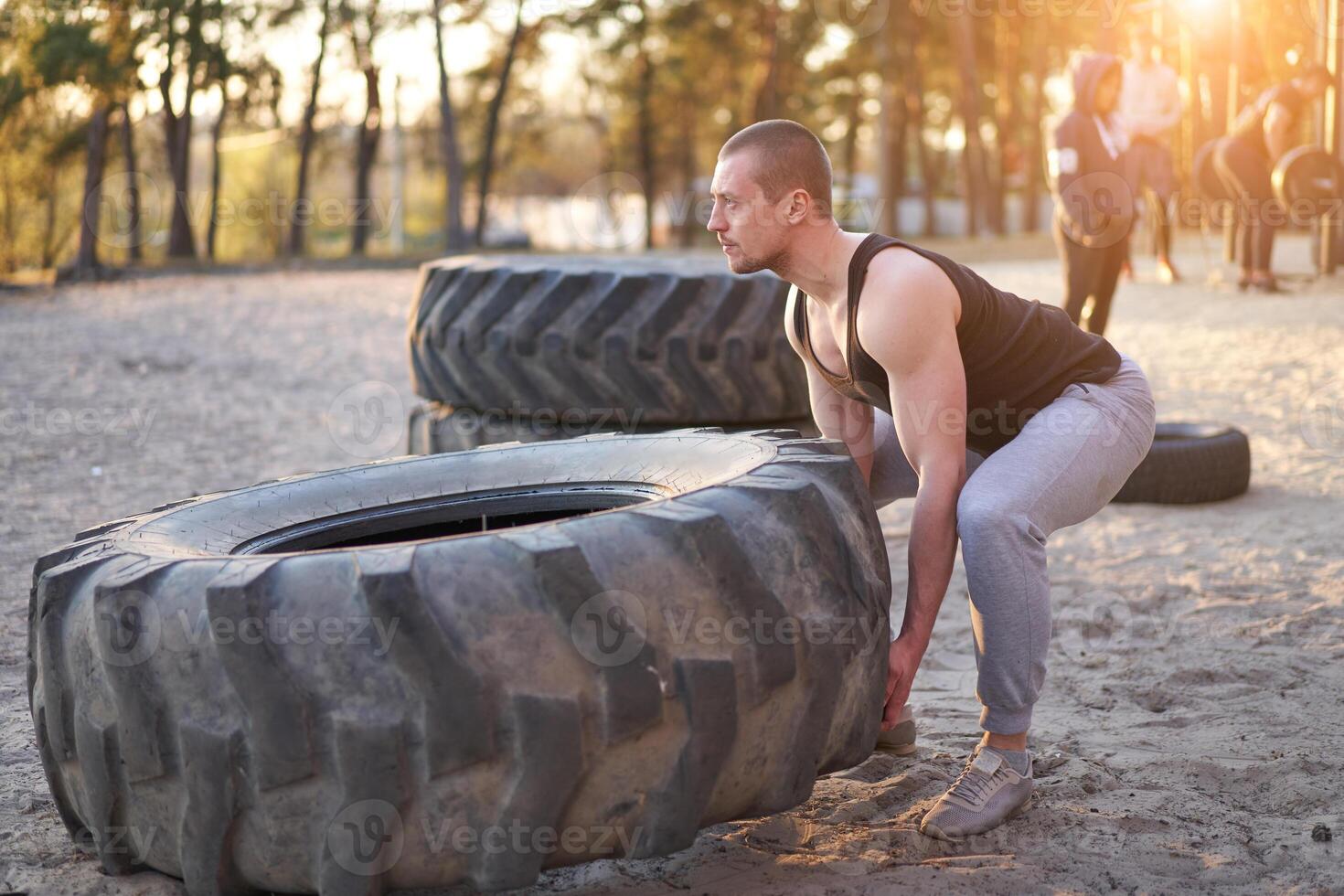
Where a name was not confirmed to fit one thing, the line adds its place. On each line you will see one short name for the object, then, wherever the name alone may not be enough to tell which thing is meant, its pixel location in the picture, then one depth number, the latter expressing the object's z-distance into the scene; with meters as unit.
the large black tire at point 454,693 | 1.96
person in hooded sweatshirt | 6.97
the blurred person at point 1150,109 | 11.22
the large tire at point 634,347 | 4.99
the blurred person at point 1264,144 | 12.02
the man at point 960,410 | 2.56
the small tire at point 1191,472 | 5.27
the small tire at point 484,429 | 5.11
